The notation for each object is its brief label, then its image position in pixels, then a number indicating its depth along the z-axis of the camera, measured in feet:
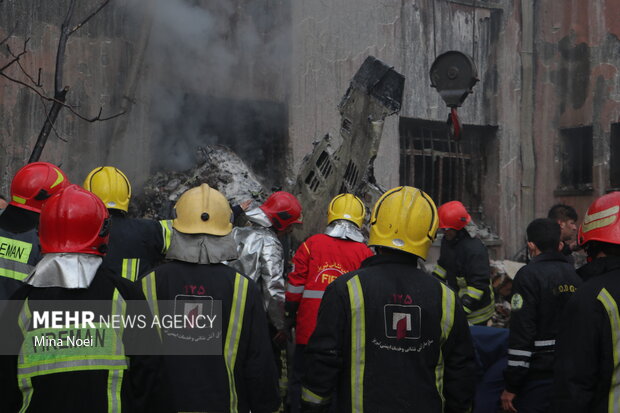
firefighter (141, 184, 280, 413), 9.30
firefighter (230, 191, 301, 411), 15.88
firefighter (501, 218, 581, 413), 12.77
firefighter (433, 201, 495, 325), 18.29
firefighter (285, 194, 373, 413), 15.78
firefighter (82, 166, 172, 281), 12.57
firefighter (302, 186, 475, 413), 8.66
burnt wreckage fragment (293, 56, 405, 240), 21.88
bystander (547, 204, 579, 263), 17.81
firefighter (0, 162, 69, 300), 10.82
